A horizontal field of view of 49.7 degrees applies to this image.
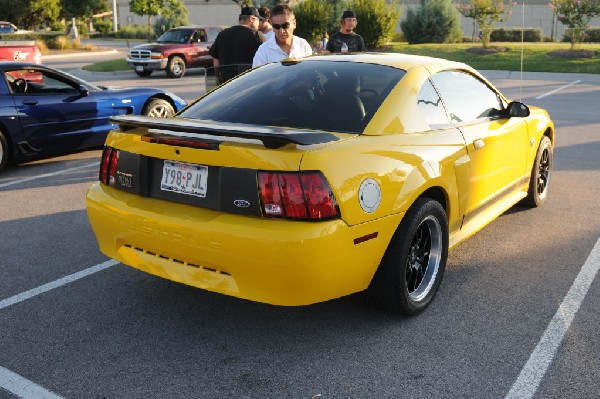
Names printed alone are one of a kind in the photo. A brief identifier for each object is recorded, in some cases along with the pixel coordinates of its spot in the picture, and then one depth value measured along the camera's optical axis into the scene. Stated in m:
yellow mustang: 3.20
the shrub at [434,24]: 35.81
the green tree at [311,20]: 32.33
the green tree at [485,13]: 29.31
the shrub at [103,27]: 66.31
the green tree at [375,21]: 31.12
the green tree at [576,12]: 26.72
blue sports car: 7.82
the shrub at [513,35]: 38.91
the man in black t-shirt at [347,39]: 8.67
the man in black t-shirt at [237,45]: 8.14
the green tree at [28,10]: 49.38
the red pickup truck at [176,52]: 21.73
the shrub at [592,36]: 36.88
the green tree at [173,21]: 42.31
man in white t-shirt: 6.69
